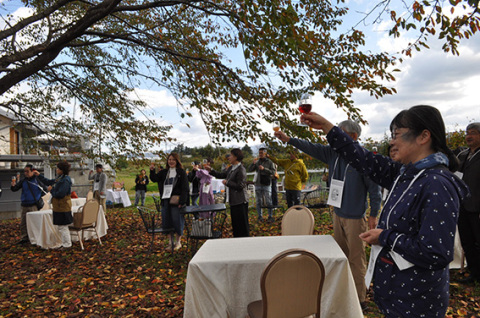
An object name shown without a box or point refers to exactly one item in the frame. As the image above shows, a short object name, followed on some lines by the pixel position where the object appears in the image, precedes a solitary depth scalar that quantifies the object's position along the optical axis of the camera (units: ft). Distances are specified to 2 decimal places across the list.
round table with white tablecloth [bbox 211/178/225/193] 48.11
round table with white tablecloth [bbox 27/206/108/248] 24.89
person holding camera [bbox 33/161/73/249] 22.65
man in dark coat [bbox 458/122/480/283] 12.97
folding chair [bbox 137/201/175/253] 20.47
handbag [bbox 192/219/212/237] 17.67
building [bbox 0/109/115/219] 29.22
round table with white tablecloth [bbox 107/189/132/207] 48.98
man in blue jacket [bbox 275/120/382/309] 10.71
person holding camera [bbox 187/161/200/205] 31.80
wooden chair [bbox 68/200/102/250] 23.86
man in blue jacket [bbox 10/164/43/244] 26.68
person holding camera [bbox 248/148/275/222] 27.96
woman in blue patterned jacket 4.23
